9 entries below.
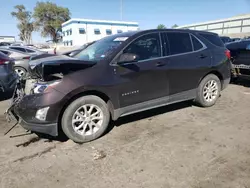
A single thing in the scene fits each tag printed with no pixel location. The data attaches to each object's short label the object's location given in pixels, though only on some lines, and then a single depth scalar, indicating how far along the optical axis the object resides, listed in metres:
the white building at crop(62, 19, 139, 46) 52.44
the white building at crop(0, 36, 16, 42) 55.95
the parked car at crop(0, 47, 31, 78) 8.95
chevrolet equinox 3.35
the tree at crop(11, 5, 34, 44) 61.06
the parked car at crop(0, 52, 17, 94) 5.80
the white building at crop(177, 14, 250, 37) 45.71
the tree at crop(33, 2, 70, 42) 59.49
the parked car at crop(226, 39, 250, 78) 6.73
